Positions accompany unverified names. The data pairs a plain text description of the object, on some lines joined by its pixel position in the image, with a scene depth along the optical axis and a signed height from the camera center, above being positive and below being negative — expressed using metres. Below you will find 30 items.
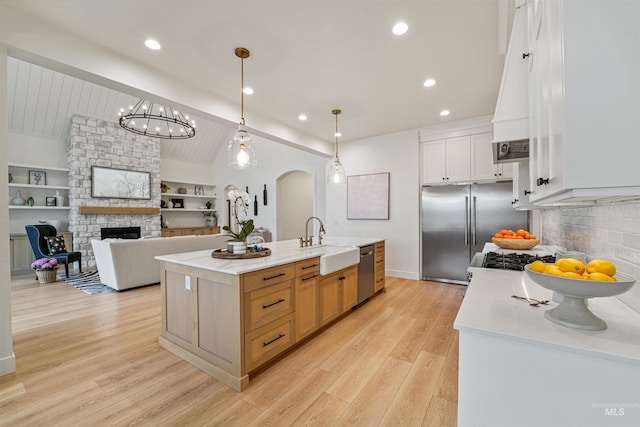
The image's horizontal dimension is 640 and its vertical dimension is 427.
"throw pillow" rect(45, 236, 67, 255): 5.04 -0.54
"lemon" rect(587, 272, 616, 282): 0.91 -0.22
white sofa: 4.13 -0.68
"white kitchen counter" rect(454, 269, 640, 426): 0.80 -0.51
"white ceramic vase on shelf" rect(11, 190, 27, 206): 5.49 +0.31
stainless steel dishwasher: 3.53 -0.81
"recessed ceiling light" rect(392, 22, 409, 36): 2.25 +1.56
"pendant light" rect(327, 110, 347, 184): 3.72 +0.57
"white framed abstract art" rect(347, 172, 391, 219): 5.34 +0.36
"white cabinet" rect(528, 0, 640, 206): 0.75 +0.33
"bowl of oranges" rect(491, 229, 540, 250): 2.58 -0.27
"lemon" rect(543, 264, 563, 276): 1.01 -0.22
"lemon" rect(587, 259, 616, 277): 0.98 -0.20
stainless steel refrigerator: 4.24 -0.15
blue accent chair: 4.88 -0.55
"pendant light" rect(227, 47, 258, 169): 2.58 +0.64
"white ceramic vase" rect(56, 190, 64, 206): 5.97 +0.37
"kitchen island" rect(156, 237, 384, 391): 1.95 -0.76
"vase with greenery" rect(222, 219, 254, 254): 2.48 -0.24
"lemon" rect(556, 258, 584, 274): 1.02 -0.21
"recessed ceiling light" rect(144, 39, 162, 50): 2.41 +1.54
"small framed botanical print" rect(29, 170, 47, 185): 5.75 +0.83
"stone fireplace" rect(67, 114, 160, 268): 5.95 +1.22
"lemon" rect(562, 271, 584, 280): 0.95 -0.22
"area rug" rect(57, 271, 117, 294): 4.32 -1.15
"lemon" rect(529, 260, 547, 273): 1.11 -0.23
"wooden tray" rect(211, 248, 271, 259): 2.35 -0.35
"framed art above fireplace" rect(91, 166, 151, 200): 6.21 +0.78
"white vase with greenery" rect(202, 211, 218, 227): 8.89 -0.11
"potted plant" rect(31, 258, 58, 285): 4.64 -0.90
